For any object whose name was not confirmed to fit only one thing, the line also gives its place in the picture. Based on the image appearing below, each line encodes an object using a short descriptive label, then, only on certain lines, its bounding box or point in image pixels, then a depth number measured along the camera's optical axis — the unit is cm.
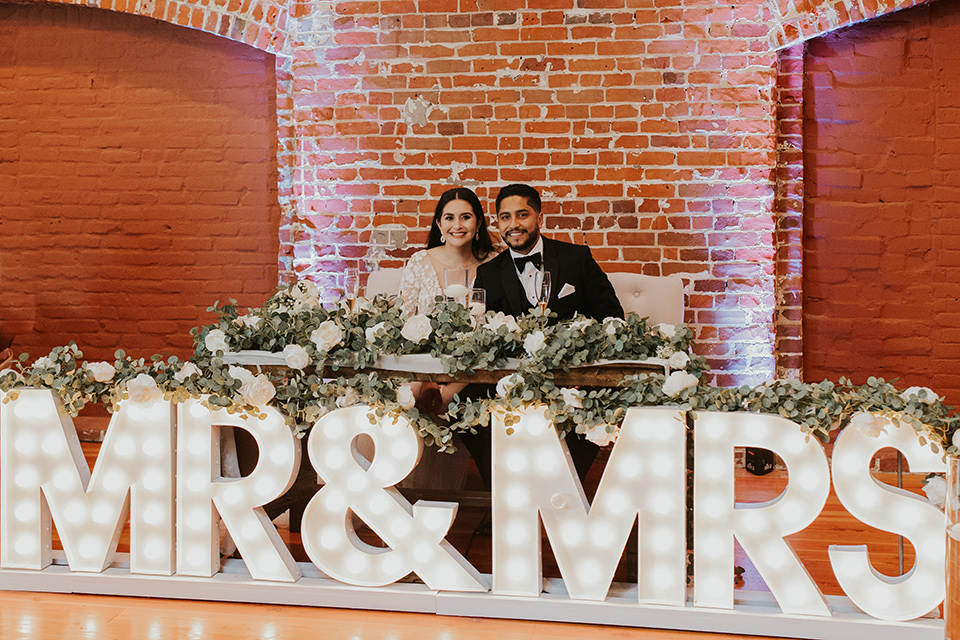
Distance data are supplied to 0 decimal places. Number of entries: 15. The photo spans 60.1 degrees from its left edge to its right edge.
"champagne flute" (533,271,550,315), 228
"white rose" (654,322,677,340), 223
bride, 328
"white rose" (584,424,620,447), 193
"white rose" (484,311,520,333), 212
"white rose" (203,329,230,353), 227
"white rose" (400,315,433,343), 211
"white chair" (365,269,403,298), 346
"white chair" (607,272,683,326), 326
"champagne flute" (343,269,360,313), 245
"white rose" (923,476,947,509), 180
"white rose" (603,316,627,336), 213
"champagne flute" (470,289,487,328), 221
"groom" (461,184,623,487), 312
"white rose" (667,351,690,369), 205
